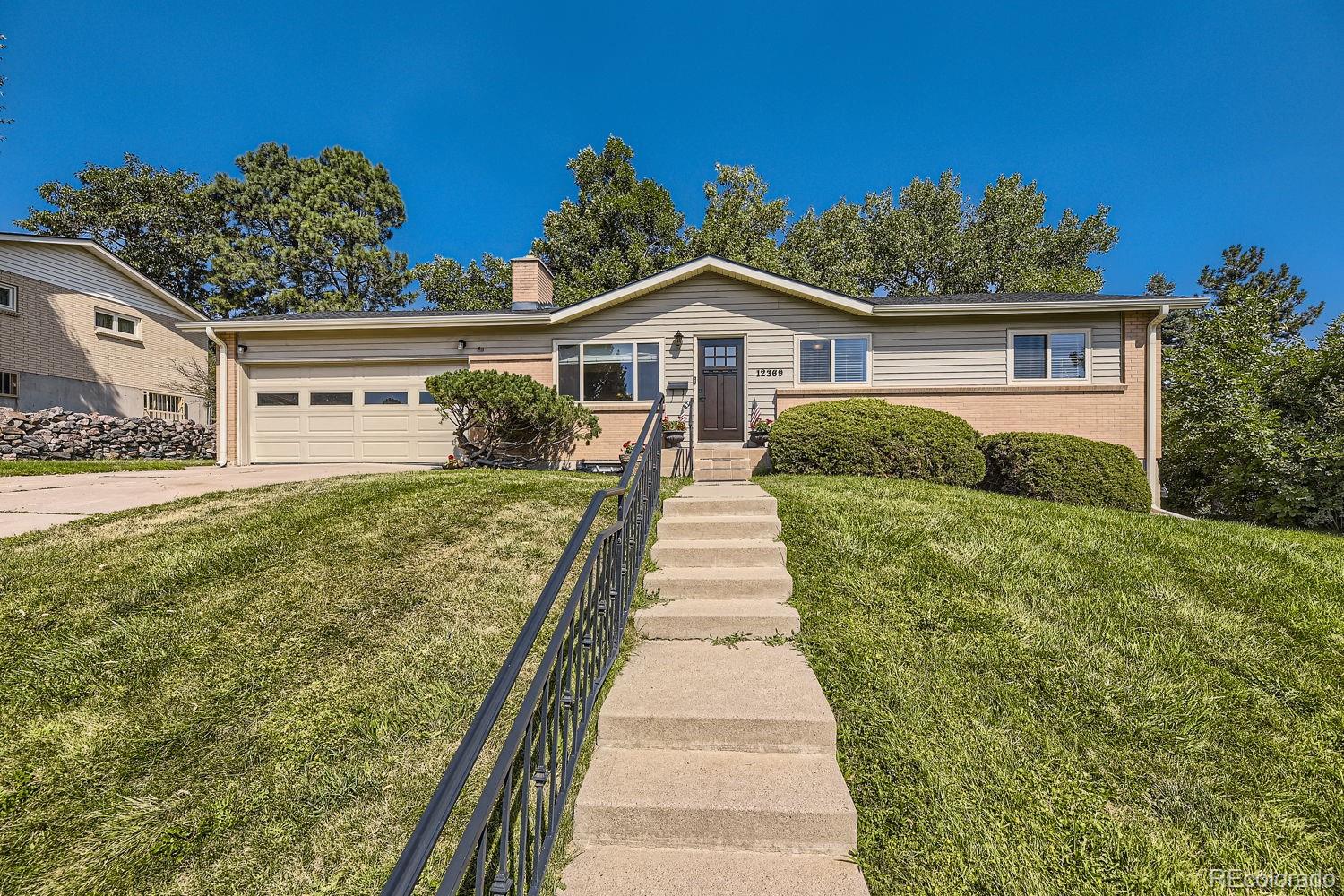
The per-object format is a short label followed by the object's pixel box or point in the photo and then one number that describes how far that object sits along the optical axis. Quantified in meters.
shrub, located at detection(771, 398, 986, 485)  7.30
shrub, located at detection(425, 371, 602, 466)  8.55
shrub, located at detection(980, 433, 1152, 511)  7.46
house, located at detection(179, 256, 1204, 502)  9.23
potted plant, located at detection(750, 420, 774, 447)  9.38
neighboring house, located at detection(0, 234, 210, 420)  12.88
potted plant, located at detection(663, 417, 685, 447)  9.46
